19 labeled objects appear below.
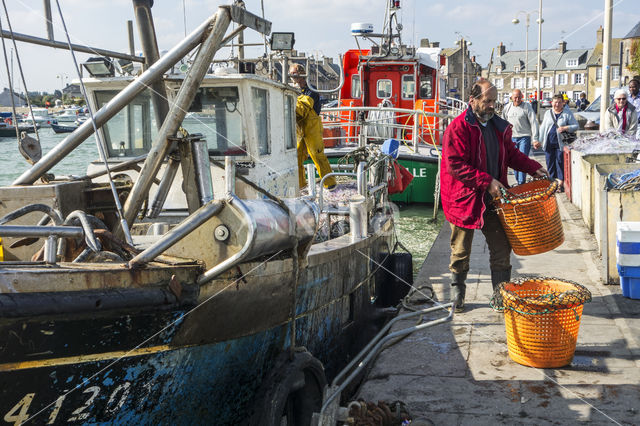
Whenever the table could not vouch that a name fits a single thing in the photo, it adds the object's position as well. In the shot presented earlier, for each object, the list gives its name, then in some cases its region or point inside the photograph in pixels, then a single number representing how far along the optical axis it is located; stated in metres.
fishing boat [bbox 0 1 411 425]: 3.04
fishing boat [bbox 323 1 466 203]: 17.61
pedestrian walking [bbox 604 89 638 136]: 11.55
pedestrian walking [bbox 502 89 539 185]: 11.55
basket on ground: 4.61
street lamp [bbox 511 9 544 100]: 35.28
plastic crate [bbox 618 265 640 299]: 5.93
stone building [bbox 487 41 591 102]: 102.12
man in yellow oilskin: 7.94
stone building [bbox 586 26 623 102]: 89.25
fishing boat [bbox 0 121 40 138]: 47.22
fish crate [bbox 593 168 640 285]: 6.42
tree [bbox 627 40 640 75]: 57.38
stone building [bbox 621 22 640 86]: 76.69
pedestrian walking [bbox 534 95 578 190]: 12.02
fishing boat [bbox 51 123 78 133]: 51.69
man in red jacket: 5.62
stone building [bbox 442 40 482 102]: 89.00
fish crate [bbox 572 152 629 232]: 8.95
